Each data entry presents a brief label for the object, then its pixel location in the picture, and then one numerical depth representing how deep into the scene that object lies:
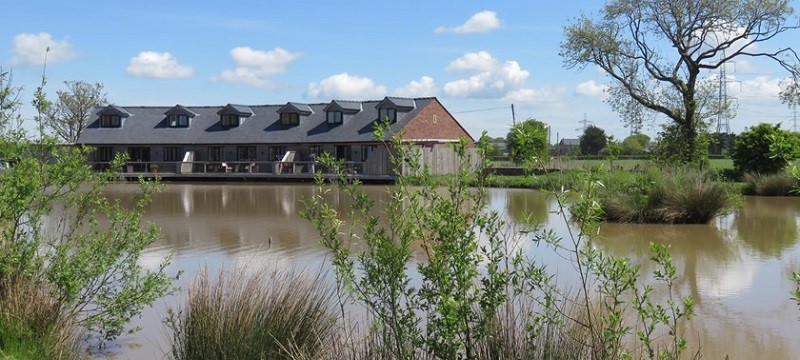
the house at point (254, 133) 49.62
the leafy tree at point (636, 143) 57.93
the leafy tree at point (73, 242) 7.73
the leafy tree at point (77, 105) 68.38
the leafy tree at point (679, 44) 36.00
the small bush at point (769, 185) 32.34
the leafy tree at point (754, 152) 35.56
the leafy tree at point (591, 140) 72.69
